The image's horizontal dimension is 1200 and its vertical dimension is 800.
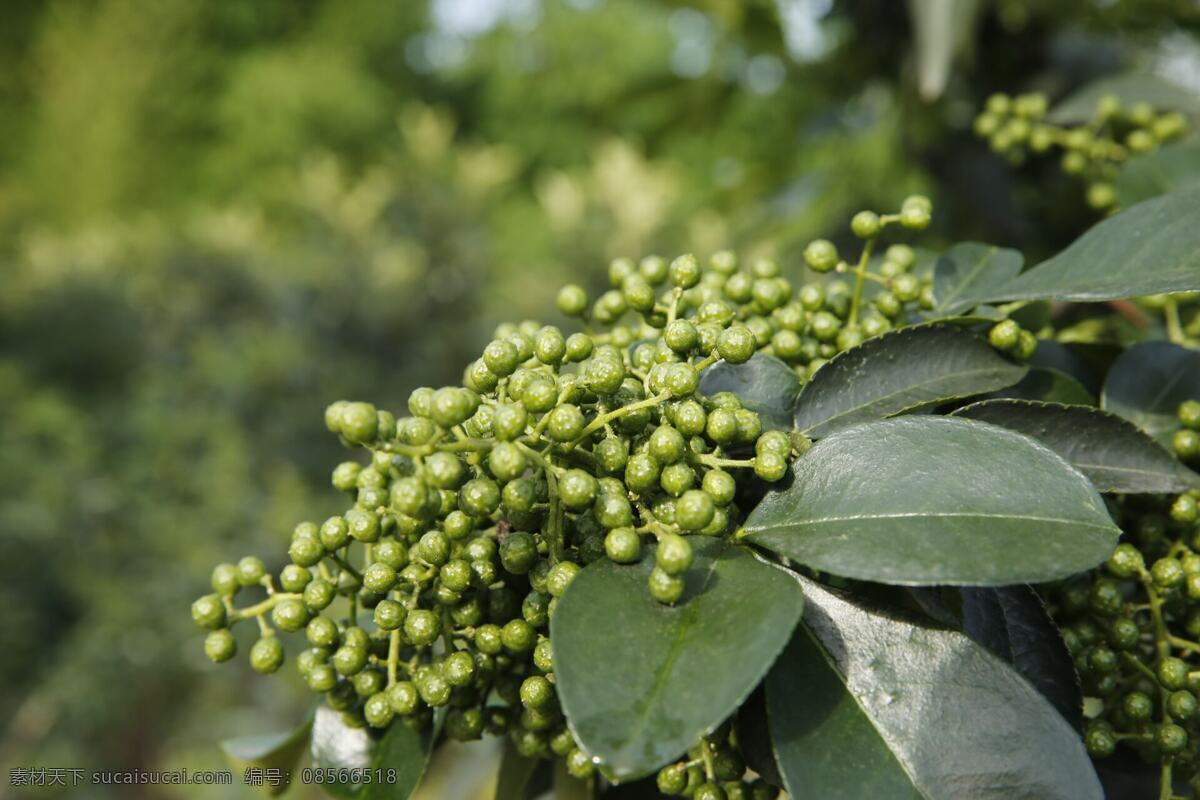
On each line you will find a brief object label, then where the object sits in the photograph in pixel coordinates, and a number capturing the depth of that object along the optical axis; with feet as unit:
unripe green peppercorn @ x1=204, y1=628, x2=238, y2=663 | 0.82
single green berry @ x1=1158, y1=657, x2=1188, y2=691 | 0.74
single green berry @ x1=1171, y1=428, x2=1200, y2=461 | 0.80
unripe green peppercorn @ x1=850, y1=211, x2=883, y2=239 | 0.84
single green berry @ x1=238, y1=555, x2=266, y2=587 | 0.81
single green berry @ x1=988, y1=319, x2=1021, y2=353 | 0.78
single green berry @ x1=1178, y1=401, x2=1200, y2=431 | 0.80
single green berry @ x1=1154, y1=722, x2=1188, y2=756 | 0.73
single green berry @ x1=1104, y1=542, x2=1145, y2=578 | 0.75
